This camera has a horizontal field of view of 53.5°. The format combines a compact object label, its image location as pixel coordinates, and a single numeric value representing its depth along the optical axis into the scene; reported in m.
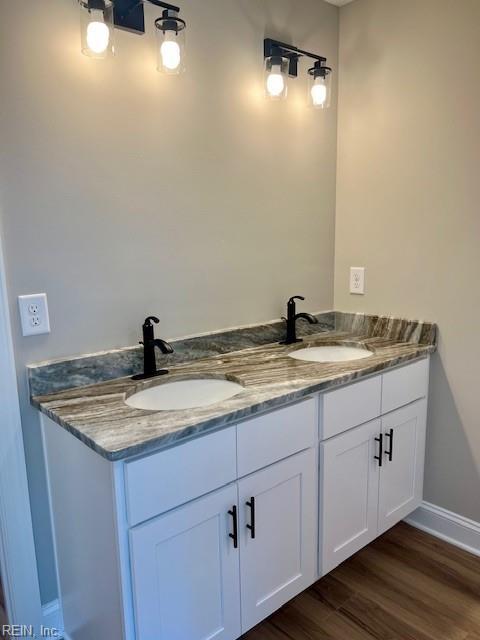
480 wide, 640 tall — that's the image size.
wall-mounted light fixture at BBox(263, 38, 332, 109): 1.85
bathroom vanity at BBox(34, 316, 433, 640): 1.14
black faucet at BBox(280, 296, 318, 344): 2.03
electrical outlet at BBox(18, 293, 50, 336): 1.39
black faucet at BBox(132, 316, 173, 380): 1.57
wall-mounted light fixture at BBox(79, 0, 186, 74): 1.35
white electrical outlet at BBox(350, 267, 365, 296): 2.20
